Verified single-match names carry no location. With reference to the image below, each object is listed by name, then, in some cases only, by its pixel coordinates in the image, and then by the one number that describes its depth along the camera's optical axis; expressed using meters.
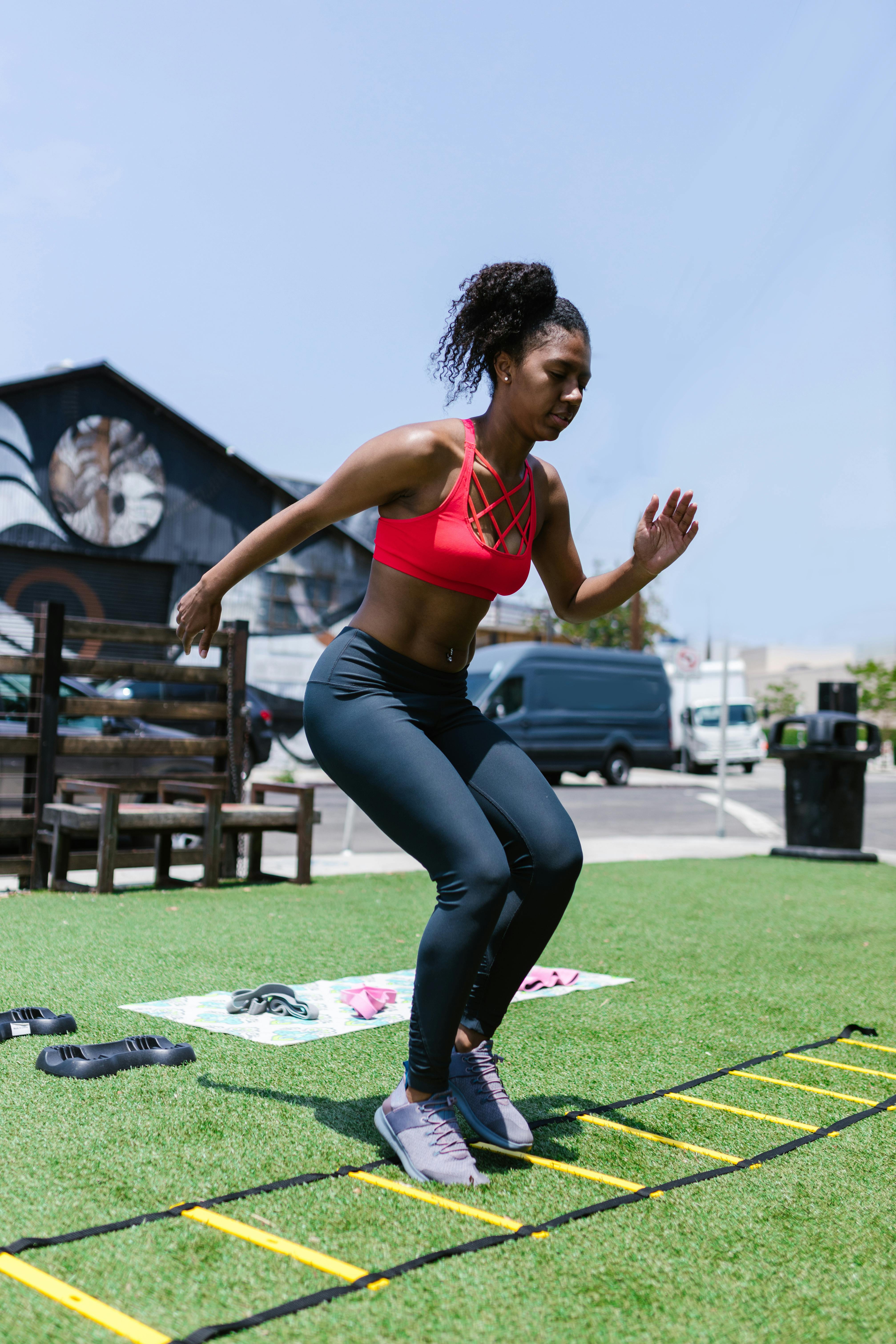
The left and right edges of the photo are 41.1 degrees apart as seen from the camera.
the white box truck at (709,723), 29.39
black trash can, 10.43
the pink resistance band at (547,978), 4.69
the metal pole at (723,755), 12.12
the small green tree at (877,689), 55.34
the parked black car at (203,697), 13.57
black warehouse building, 20.64
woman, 2.61
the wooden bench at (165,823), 7.00
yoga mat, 3.79
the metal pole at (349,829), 10.14
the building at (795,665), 100.06
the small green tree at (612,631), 54.25
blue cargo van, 21.50
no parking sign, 15.80
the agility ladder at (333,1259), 1.83
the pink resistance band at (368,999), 4.07
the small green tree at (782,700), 63.97
